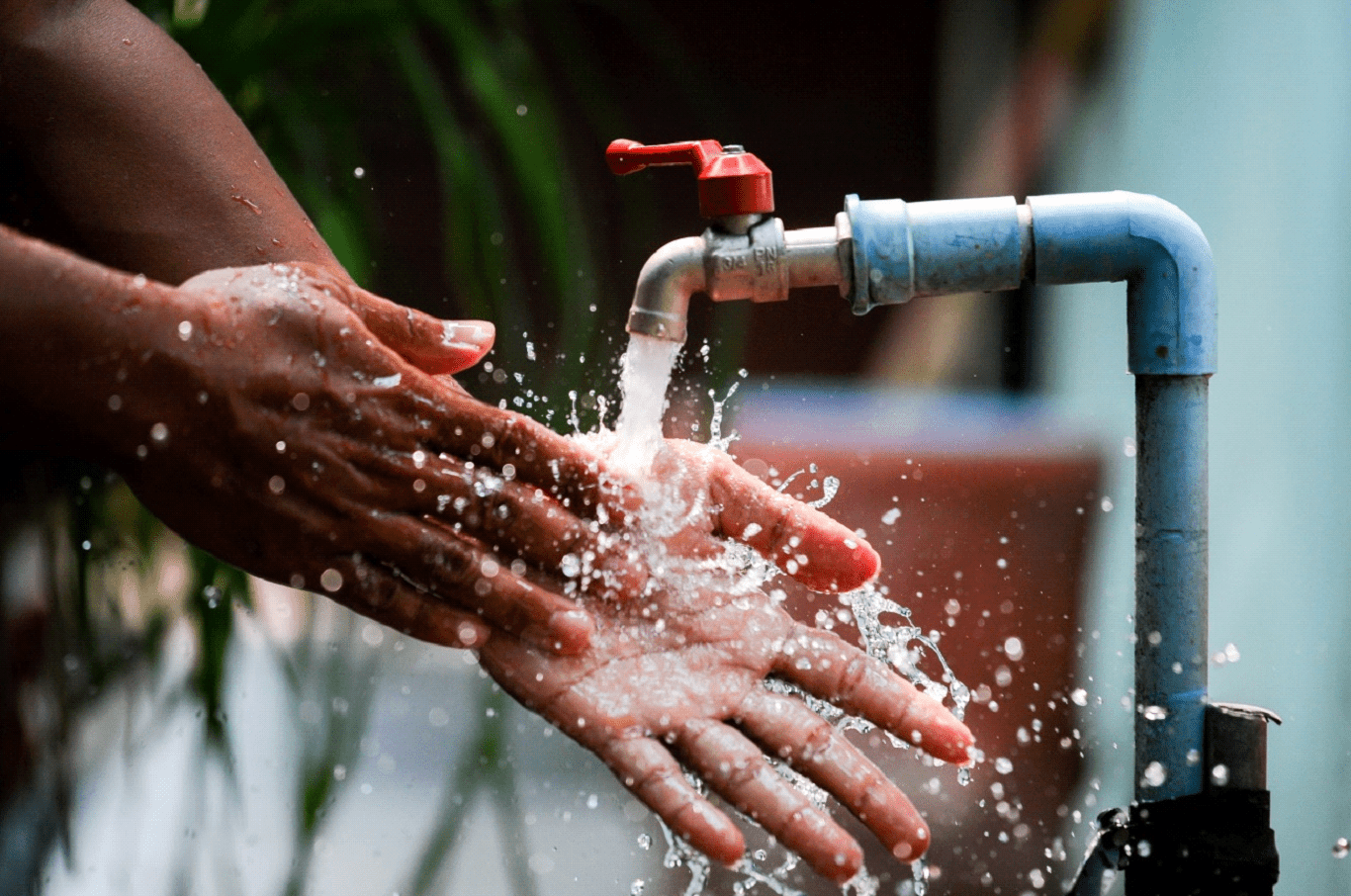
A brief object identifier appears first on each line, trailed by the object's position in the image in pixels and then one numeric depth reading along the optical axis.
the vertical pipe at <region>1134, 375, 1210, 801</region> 2.36
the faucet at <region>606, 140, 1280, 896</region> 2.36
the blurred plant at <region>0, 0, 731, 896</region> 2.77
